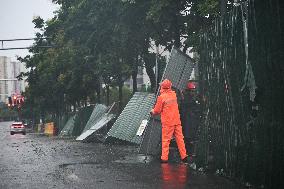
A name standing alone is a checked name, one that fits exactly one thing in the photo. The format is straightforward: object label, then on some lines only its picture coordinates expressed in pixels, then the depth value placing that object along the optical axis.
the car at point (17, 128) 59.71
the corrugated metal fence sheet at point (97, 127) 22.17
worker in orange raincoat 10.79
